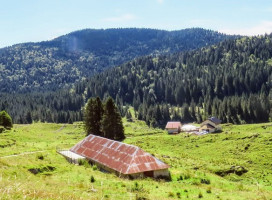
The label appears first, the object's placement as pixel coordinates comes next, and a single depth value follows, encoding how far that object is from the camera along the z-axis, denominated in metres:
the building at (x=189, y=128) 135.64
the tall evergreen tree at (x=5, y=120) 100.38
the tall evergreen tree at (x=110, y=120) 89.69
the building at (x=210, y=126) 121.94
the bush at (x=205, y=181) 39.75
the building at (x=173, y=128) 131.34
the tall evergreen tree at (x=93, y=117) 93.12
